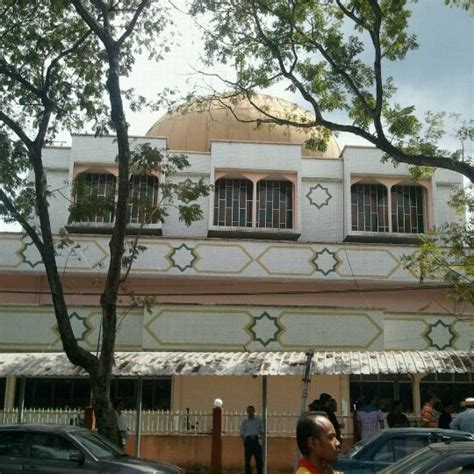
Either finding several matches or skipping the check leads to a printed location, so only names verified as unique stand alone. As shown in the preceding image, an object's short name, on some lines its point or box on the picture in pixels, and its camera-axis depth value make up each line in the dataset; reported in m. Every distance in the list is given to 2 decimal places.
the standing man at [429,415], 12.46
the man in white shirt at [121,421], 13.62
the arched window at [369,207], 23.22
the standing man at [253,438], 14.41
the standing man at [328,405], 11.55
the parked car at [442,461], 5.60
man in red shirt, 3.63
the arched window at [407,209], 23.16
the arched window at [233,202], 23.03
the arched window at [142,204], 13.00
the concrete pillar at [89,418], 15.45
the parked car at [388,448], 9.08
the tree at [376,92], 12.12
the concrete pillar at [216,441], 15.36
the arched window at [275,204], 23.17
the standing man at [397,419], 12.62
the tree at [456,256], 16.34
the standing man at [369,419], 14.09
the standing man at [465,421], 10.34
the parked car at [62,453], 9.52
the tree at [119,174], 11.52
